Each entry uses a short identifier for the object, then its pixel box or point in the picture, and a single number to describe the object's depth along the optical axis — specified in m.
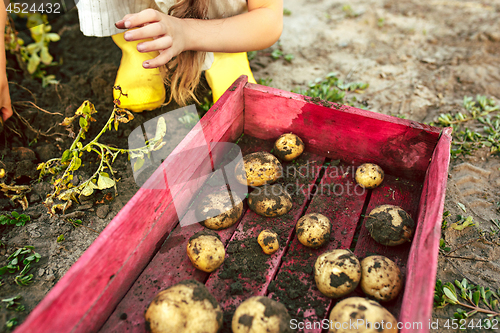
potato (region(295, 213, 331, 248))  0.78
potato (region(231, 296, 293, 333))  0.68
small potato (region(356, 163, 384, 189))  0.86
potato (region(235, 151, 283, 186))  0.86
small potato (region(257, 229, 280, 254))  0.78
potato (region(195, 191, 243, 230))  0.81
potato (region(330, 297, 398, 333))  0.68
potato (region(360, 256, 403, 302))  0.72
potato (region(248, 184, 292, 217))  0.82
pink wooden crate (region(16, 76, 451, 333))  0.68
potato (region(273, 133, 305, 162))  0.90
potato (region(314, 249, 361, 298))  0.73
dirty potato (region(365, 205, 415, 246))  0.78
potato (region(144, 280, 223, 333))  0.68
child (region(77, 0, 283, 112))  0.89
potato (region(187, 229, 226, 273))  0.75
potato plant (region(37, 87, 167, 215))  0.84
